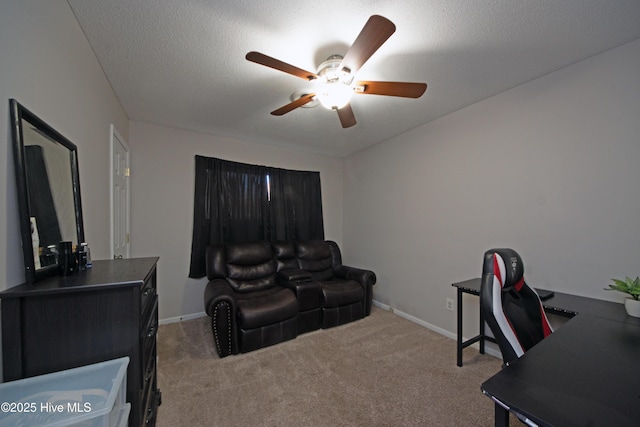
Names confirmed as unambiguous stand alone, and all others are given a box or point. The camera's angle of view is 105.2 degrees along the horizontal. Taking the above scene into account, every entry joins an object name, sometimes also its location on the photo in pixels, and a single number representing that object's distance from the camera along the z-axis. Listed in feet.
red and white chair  3.44
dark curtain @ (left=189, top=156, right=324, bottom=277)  10.93
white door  7.20
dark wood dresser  2.71
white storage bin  2.32
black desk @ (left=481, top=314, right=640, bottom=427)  2.22
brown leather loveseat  7.93
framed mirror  3.00
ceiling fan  4.27
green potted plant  4.70
